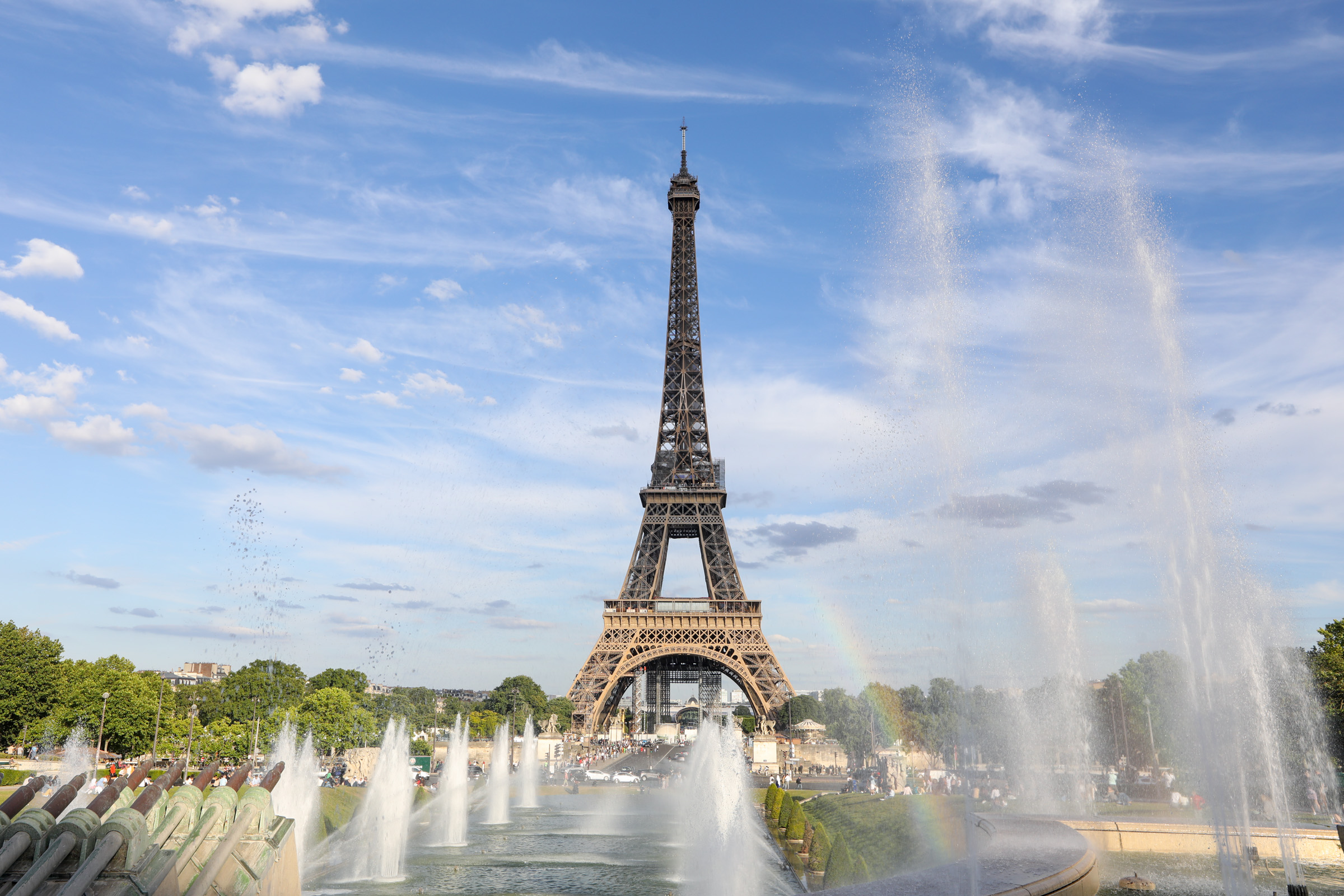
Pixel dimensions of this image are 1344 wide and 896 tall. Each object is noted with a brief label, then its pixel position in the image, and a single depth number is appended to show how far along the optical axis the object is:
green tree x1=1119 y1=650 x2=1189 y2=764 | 49.88
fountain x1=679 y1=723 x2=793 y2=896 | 23.05
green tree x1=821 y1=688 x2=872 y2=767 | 76.94
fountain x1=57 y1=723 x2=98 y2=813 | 45.62
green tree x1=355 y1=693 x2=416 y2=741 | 98.99
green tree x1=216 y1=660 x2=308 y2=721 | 81.00
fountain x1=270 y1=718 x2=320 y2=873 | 29.95
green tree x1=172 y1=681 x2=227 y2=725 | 93.32
